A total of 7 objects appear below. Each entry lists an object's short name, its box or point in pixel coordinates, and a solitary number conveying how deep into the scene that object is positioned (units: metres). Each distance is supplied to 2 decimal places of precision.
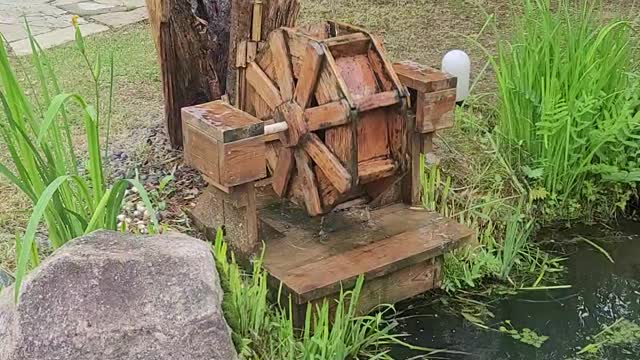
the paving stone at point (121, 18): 6.02
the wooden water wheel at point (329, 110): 2.74
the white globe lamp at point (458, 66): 4.03
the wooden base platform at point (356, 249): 2.73
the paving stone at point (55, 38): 5.37
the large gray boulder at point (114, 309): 1.94
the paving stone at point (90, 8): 6.32
